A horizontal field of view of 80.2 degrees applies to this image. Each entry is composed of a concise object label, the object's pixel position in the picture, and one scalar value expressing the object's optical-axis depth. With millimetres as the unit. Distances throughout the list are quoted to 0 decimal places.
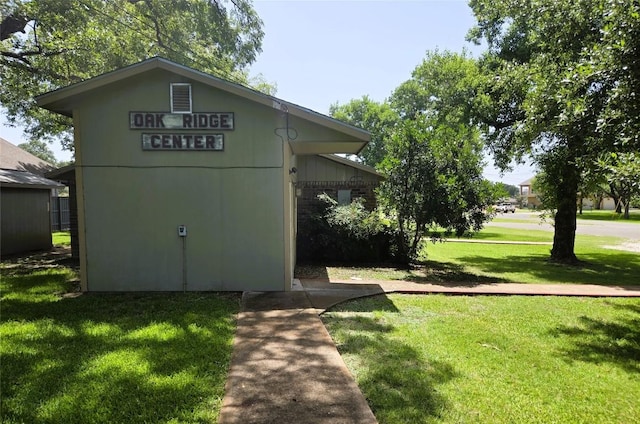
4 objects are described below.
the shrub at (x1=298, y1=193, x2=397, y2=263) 10523
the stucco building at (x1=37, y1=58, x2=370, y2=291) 6699
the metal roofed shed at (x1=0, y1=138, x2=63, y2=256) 12164
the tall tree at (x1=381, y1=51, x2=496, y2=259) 9328
